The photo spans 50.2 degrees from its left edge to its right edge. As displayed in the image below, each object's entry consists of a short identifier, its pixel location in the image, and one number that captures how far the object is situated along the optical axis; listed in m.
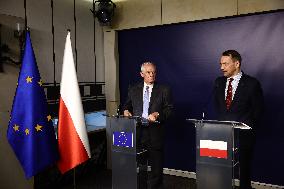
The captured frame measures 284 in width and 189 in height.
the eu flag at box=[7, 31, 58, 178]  2.95
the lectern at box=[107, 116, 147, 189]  3.21
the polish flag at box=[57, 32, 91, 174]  3.07
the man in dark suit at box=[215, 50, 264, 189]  3.21
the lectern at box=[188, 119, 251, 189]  2.79
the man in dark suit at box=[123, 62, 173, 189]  3.52
